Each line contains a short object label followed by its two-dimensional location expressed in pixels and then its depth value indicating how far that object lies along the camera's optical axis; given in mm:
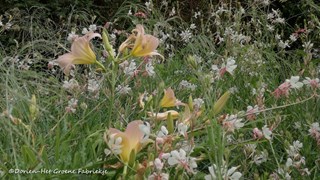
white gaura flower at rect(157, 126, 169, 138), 1232
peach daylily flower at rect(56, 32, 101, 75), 1434
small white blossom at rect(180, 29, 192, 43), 3467
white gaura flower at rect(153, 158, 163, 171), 1127
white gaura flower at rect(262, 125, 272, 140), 1344
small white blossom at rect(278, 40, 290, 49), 3161
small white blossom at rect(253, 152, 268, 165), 1557
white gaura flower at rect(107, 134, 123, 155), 1196
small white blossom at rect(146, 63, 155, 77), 2095
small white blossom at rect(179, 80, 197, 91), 2560
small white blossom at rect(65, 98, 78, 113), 1768
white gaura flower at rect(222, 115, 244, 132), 1299
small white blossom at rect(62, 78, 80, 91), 1789
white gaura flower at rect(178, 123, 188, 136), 1207
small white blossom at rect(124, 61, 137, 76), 2012
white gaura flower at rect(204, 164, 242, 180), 1137
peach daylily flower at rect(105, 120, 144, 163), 1235
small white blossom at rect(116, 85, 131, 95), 2000
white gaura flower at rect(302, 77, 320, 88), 1713
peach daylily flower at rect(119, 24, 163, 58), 1448
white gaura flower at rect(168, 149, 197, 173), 1142
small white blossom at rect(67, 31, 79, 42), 1868
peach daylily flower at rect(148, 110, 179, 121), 1384
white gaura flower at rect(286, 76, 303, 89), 1451
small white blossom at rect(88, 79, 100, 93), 1912
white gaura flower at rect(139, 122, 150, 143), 1166
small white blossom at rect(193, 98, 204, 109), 1454
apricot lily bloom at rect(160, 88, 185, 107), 1452
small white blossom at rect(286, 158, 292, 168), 1445
